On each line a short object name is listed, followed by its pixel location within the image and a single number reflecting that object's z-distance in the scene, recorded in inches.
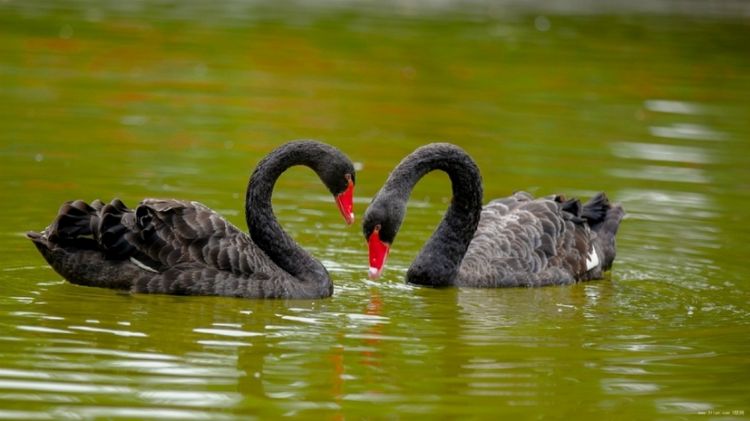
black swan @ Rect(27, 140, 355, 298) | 637.9
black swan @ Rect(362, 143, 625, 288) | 666.6
